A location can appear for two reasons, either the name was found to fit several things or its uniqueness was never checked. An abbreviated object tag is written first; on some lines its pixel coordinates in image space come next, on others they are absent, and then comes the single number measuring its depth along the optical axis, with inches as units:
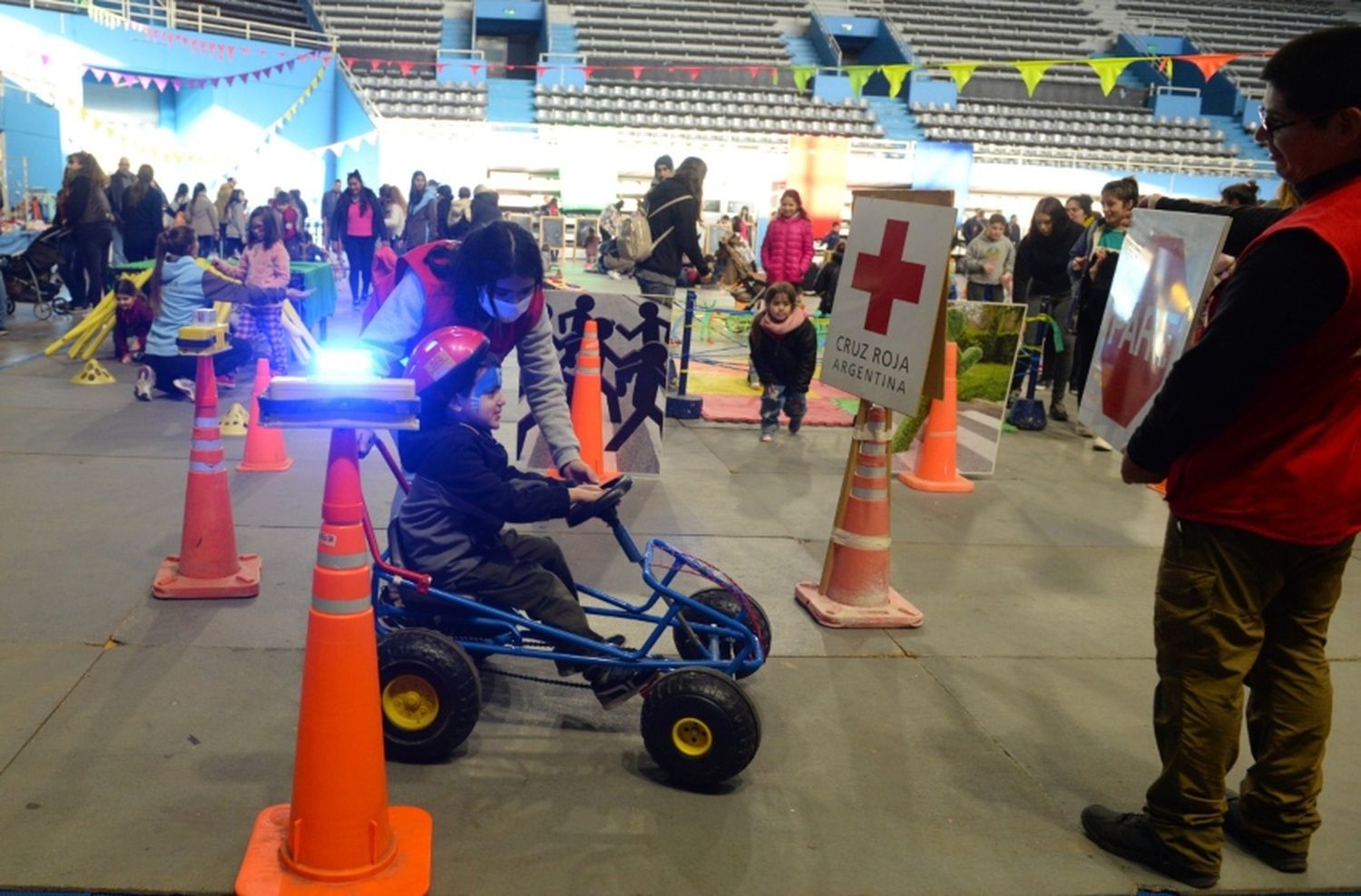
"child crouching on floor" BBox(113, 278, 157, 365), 402.6
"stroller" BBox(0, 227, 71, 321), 528.1
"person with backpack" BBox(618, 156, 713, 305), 356.2
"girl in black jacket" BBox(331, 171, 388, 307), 605.0
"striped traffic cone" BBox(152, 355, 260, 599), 183.9
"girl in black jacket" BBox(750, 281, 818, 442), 327.3
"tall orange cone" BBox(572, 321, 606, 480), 265.0
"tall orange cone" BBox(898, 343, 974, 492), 286.4
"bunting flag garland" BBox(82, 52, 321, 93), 873.5
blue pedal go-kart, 130.8
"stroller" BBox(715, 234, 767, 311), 561.9
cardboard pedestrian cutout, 281.3
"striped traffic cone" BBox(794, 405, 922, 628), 187.6
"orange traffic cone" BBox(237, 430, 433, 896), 102.4
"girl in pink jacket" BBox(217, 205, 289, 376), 375.6
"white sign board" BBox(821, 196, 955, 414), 175.9
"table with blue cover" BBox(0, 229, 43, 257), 546.0
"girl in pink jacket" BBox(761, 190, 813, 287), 525.7
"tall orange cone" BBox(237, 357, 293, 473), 267.3
